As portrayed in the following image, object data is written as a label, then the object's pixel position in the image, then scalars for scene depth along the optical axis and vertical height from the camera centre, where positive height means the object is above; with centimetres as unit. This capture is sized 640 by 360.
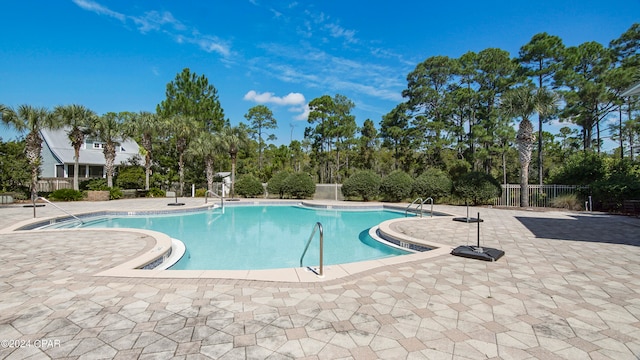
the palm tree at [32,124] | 1568 +311
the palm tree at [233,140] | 2078 +304
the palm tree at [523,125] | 1372 +276
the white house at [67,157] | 2333 +204
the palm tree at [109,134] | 1838 +304
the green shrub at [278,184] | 1995 -3
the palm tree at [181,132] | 2205 +371
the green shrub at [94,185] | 1857 -14
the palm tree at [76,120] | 1716 +359
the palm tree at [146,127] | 2045 +377
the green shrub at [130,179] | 2198 +29
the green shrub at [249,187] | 2055 -24
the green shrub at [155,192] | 2094 -63
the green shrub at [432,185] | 1584 -3
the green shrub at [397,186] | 1675 -10
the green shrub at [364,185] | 1744 -6
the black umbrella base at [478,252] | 502 -117
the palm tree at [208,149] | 2061 +239
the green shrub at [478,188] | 1460 -16
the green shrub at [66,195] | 1694 -70
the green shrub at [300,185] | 1941 -9
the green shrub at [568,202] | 1317 -75
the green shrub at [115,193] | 1840 -63
